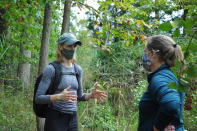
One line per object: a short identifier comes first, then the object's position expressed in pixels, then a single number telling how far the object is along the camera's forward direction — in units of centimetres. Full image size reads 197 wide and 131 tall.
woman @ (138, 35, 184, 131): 195
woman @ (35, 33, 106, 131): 311
